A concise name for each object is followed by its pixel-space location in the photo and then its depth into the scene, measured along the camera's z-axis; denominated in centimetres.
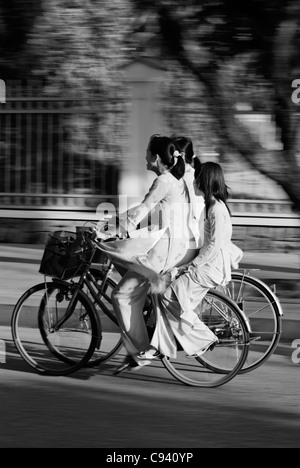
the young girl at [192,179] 1062
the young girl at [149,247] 1047
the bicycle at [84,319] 1060
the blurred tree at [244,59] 1508
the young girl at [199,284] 1032
